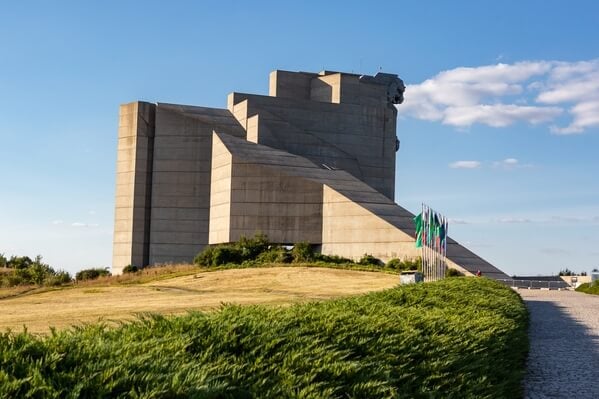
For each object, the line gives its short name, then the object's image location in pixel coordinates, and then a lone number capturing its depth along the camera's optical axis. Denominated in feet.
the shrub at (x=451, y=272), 136.74
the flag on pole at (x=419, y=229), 126.72
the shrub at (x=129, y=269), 188.82
